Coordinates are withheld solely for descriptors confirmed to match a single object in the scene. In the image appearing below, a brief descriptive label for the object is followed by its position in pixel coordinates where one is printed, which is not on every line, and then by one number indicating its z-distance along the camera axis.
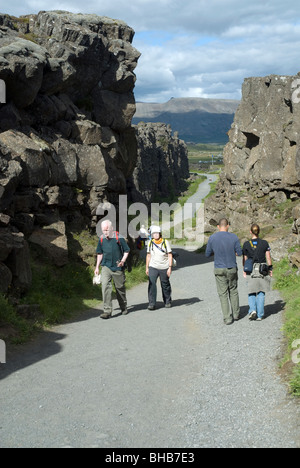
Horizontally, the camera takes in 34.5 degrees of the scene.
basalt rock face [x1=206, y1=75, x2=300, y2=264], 33.47
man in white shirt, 13.74
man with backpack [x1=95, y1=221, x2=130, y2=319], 12.95
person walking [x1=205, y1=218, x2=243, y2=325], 11.79
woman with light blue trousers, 11.74
